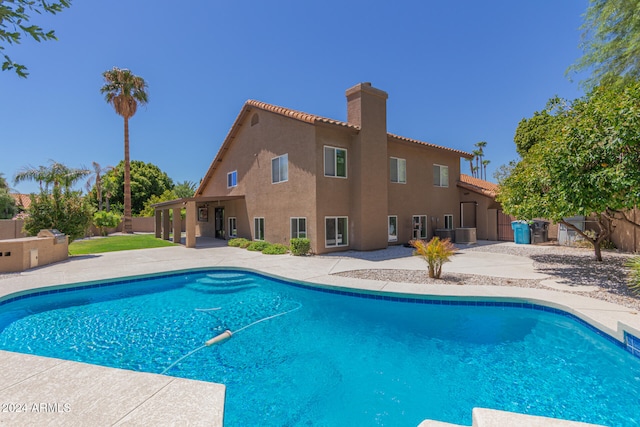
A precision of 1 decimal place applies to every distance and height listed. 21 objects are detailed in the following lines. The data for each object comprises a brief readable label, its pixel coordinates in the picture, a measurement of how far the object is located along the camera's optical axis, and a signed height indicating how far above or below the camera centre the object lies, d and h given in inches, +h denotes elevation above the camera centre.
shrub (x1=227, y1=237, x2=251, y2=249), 740.6 -53.4
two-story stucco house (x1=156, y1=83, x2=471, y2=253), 601.9 +101.0
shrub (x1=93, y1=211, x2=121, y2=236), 1165.7 +17.7
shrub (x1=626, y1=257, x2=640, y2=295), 291.6 -64.4
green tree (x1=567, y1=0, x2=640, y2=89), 457.7 +303.5
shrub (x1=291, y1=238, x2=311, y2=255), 583.5 -49.5
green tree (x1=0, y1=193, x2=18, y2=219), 1183.7 +84.8
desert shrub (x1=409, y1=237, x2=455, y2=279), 370.4 -43.9
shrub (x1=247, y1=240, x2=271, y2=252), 678.5 -56.9
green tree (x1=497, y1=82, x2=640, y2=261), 284.5 +65.4
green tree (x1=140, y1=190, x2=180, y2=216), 1601.9 +141.2
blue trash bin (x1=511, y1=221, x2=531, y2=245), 757.3 -37.5
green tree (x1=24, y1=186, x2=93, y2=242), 573.9 +24.4
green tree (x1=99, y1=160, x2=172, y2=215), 1694.6 +247.5
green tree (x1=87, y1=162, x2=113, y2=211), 1544.0 +253.3
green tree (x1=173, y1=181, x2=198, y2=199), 1681.8 +208.3
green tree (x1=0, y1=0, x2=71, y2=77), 80.0 +58.8
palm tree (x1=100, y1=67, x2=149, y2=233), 1151.0 +536.0
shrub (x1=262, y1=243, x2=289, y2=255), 620.7 -60.9
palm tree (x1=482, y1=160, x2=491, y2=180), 2726.9 +529.7
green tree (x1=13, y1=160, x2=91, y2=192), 1445.6 +263.8
